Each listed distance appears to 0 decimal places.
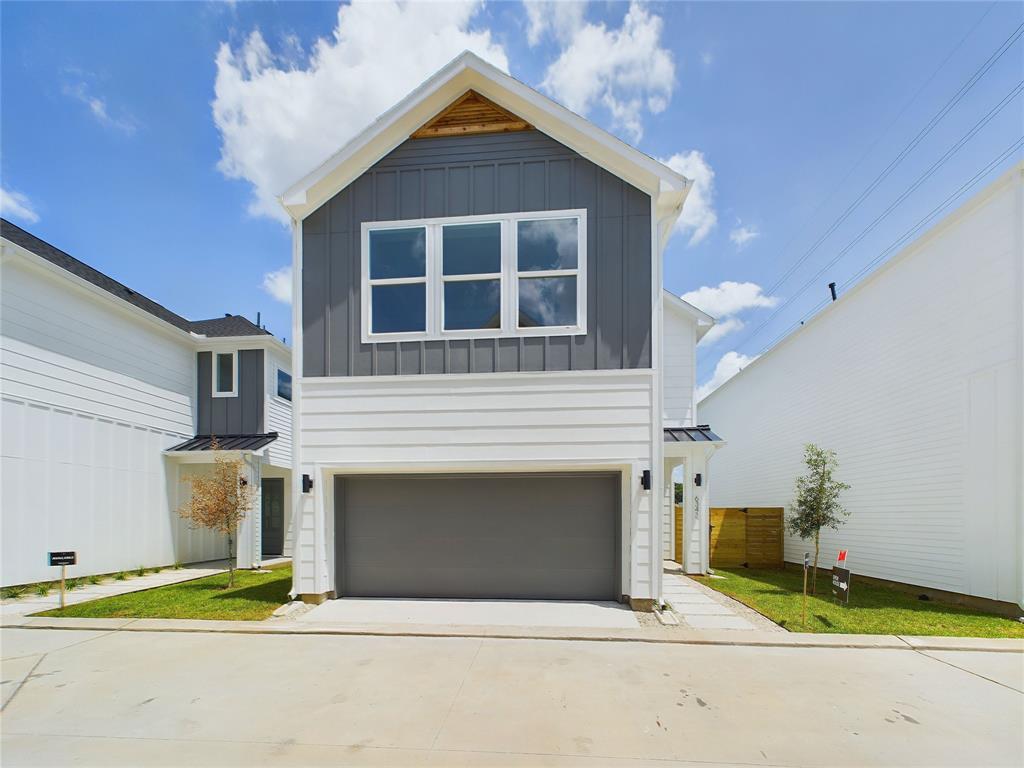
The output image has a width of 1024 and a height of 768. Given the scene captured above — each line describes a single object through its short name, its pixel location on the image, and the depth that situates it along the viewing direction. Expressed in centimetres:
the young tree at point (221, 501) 941
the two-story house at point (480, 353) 718
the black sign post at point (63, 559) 750
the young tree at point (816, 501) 996
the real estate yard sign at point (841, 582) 723
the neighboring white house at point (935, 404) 732
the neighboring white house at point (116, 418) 878
